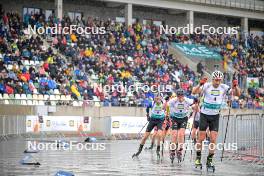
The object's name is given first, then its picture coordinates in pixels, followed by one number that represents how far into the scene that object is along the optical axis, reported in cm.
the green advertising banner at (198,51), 4909
